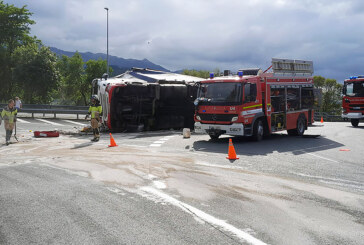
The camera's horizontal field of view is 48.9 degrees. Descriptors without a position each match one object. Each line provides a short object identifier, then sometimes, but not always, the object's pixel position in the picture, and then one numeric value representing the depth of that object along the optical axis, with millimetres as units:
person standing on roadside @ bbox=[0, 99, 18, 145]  15953
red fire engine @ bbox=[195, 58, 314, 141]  15003
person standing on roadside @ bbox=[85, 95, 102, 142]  16812
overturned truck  20219
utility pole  42112
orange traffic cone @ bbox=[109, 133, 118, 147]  14624
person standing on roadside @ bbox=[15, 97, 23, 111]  26606
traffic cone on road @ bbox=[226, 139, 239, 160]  11222
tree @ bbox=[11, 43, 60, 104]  44875
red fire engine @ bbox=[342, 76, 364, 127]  25000
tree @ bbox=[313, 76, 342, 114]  67750
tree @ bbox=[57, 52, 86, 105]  70750
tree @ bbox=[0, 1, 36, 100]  51938
